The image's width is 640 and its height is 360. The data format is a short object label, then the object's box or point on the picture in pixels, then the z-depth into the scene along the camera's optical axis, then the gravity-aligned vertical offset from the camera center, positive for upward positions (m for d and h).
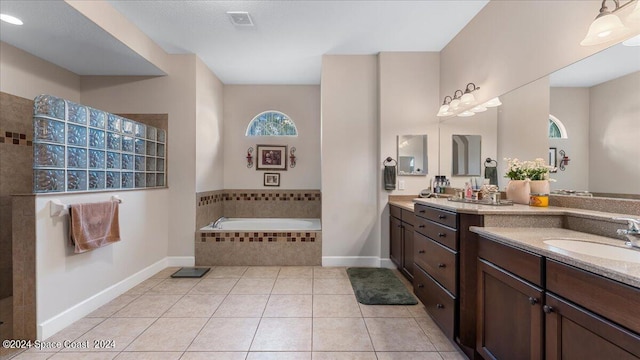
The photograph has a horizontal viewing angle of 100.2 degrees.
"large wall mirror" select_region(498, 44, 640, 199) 1.39 +0.35
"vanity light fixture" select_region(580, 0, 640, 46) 1.33 +0.77
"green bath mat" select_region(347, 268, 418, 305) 2.46 -1.11
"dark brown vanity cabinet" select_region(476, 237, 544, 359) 1.14 -0.60
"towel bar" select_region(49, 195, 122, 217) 1.94 -0.22
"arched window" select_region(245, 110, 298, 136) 4.53 +0.92
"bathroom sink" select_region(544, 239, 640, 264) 1.11 -0.31
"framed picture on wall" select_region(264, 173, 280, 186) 4.51 +0.00
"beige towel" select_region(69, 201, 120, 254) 2.06 -0.39
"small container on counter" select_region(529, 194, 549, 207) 1.84 -0.14
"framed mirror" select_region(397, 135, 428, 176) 3.34 +0.31
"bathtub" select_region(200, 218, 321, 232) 3.87 -0.68
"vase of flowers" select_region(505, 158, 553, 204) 1.86 +0.01
